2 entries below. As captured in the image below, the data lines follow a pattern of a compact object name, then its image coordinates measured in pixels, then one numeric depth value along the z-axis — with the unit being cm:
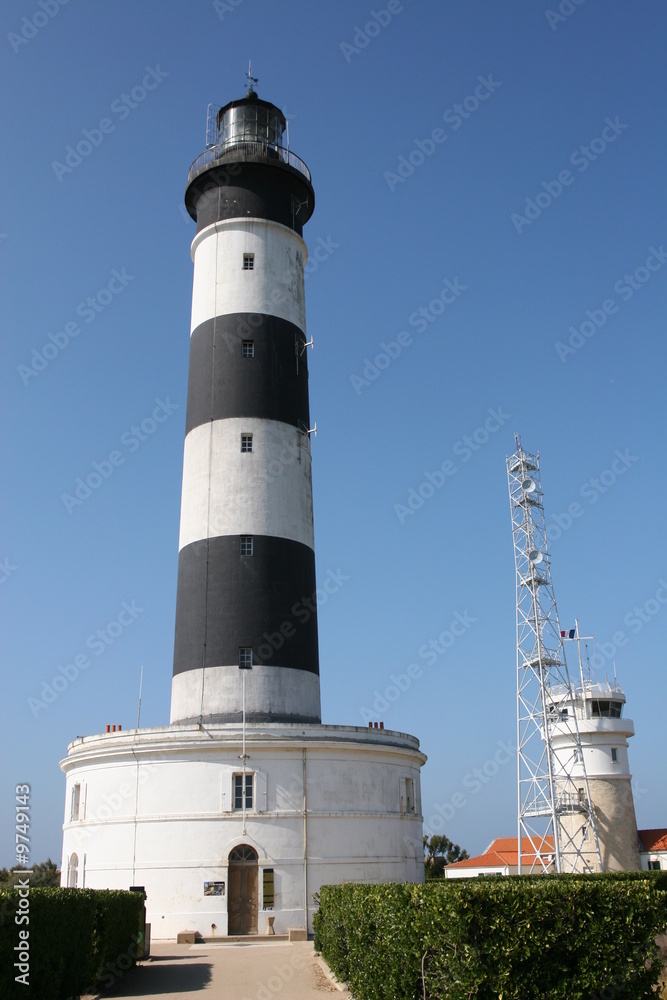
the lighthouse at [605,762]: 4069
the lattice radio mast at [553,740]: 3728
